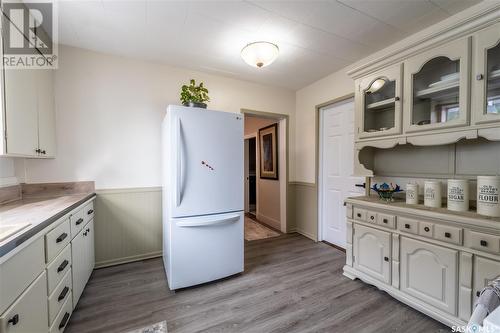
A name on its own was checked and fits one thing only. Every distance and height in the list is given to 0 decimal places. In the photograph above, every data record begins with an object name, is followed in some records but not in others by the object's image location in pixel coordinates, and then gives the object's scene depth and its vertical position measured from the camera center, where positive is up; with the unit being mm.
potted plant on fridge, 2127 +715
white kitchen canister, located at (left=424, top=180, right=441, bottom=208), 1688 -265
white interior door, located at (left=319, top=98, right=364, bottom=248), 2842 -109
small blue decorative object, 1980 -283
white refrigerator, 1921 -313
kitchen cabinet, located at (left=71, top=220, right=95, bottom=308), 1678 -854
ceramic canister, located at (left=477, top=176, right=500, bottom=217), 1359 -229
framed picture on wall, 3893 +205
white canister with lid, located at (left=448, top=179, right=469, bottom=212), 1527 -254
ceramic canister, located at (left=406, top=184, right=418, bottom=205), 1841 -292
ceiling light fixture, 2000 +1059
